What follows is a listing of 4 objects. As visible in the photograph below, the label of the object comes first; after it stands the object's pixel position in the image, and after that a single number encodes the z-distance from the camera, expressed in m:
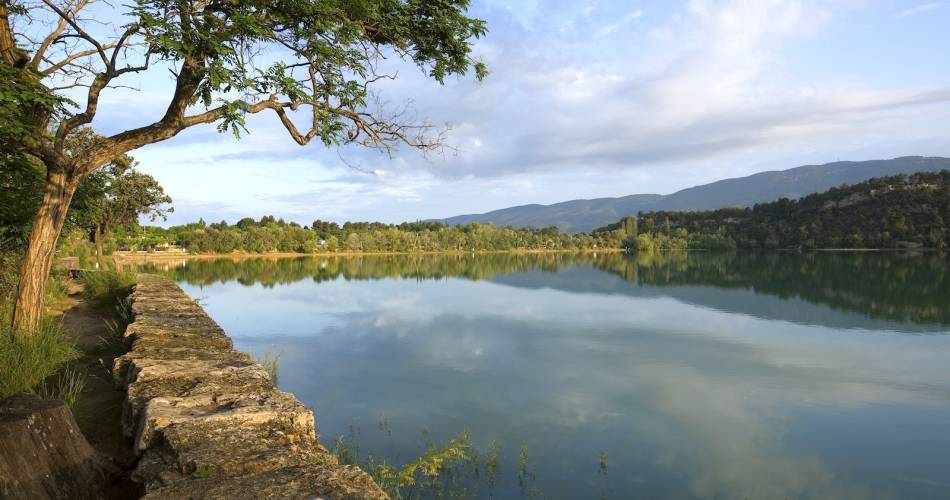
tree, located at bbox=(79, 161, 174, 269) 21.49
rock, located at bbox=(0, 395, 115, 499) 2.67
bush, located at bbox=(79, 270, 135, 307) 12.04
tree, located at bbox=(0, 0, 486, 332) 5.79
